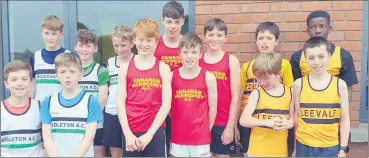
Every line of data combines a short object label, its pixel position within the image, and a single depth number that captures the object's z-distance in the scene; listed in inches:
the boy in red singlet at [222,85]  133.7
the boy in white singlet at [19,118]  120.4
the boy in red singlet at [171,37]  139.4
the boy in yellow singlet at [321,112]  121.2
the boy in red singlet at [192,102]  126.3
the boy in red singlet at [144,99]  123.3
